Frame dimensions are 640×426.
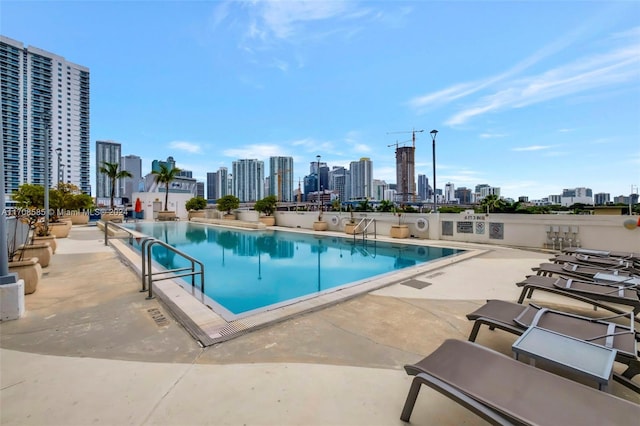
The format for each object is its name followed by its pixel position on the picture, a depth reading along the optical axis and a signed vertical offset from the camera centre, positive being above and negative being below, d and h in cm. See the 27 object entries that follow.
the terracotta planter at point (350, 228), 1377 -87
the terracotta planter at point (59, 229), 1152 -80
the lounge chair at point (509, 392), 134 -100
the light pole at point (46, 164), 927 +158
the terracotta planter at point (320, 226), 1549 -87
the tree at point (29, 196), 1247 +65
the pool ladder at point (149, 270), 414 -95
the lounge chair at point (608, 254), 541 -93
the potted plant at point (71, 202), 1342 +48
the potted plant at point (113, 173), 2583 +364
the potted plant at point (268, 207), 1908 +26
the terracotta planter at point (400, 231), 1216 -91
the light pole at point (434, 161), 1165 +223
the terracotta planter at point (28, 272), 411 -95
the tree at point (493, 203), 1602 +47
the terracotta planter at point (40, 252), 579 -91
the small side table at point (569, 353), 173 -101
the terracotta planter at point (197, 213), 2656 -25
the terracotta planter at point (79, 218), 1952 -57
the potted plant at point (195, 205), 2733 +55
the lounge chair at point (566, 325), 192 -101
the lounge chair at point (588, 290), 311 -100
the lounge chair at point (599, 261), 466 -94
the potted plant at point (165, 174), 2803 +375
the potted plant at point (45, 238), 751 -77
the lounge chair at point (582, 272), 398 -96
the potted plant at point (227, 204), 2225 +53
